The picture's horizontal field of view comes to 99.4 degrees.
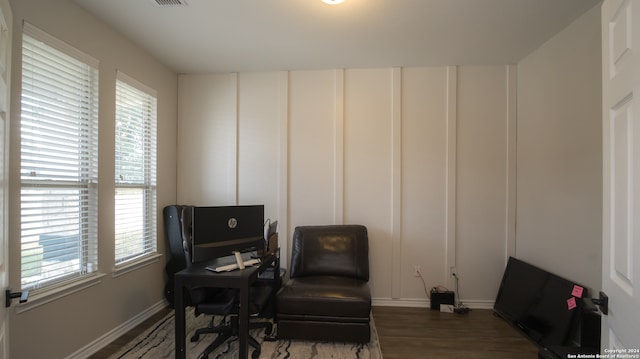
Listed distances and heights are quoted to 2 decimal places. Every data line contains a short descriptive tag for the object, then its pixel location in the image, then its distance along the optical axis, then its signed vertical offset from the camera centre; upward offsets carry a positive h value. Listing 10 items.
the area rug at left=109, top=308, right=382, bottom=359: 2.19 -1.42
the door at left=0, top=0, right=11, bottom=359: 1.02 +0.10
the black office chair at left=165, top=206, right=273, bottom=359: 2.10 -0.98
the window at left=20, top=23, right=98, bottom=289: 1.75 +0.13
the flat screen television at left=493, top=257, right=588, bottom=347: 2.11 -1.09
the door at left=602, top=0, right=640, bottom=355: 0.89 +0.03
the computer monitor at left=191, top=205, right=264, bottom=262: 2.11 -0.42
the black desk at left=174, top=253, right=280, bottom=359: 1.92 -0.76
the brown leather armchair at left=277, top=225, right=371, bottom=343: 2.35 -1.02
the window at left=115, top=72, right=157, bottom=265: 2.51 +0.09
